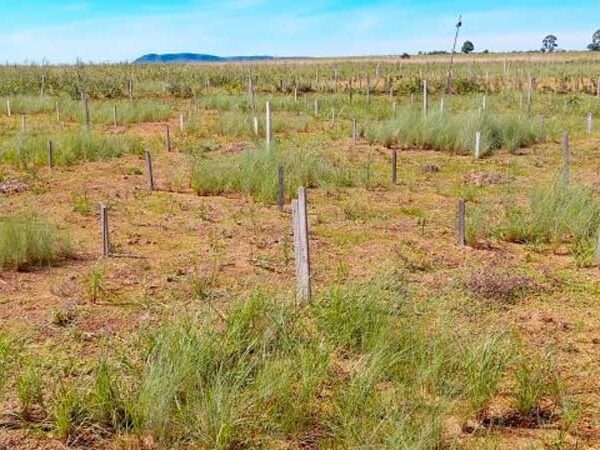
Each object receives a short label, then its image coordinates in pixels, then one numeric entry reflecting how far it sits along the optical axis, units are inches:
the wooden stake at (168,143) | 544.4
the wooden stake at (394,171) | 406.4
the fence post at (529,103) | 692.1
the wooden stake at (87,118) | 665.4
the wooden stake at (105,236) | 248.4
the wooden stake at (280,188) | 330.6
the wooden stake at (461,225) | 262.5
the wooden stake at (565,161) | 317.2
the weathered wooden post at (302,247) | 191.8
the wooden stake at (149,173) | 385.4
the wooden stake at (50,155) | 458.3
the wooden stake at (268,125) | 478.9
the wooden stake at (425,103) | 598.1
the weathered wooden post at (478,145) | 502.0
